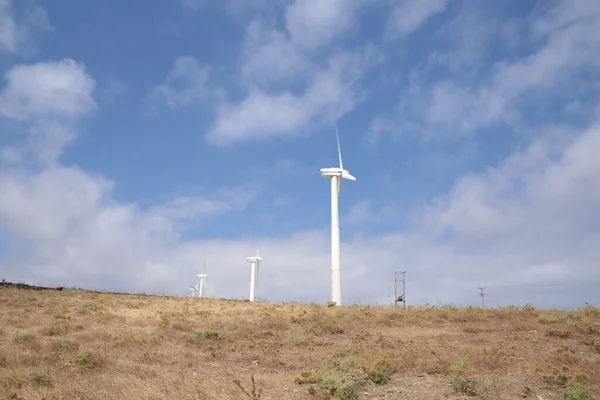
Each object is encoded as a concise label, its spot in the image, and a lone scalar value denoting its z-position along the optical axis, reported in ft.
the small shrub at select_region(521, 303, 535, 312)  88.97
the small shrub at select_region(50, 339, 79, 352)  63.12
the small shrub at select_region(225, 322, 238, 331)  77.66
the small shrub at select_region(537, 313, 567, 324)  74.90
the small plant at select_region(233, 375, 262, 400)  37.63
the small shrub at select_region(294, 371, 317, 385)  43.91
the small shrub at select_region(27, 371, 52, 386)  44.01
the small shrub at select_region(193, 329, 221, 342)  71.31
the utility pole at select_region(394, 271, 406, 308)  112.29
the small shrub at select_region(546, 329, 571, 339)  64.34
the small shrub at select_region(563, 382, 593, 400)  36.55
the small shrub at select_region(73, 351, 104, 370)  53.01
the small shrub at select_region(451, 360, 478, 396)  39.37
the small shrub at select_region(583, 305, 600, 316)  84.02
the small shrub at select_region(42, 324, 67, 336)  76.09
